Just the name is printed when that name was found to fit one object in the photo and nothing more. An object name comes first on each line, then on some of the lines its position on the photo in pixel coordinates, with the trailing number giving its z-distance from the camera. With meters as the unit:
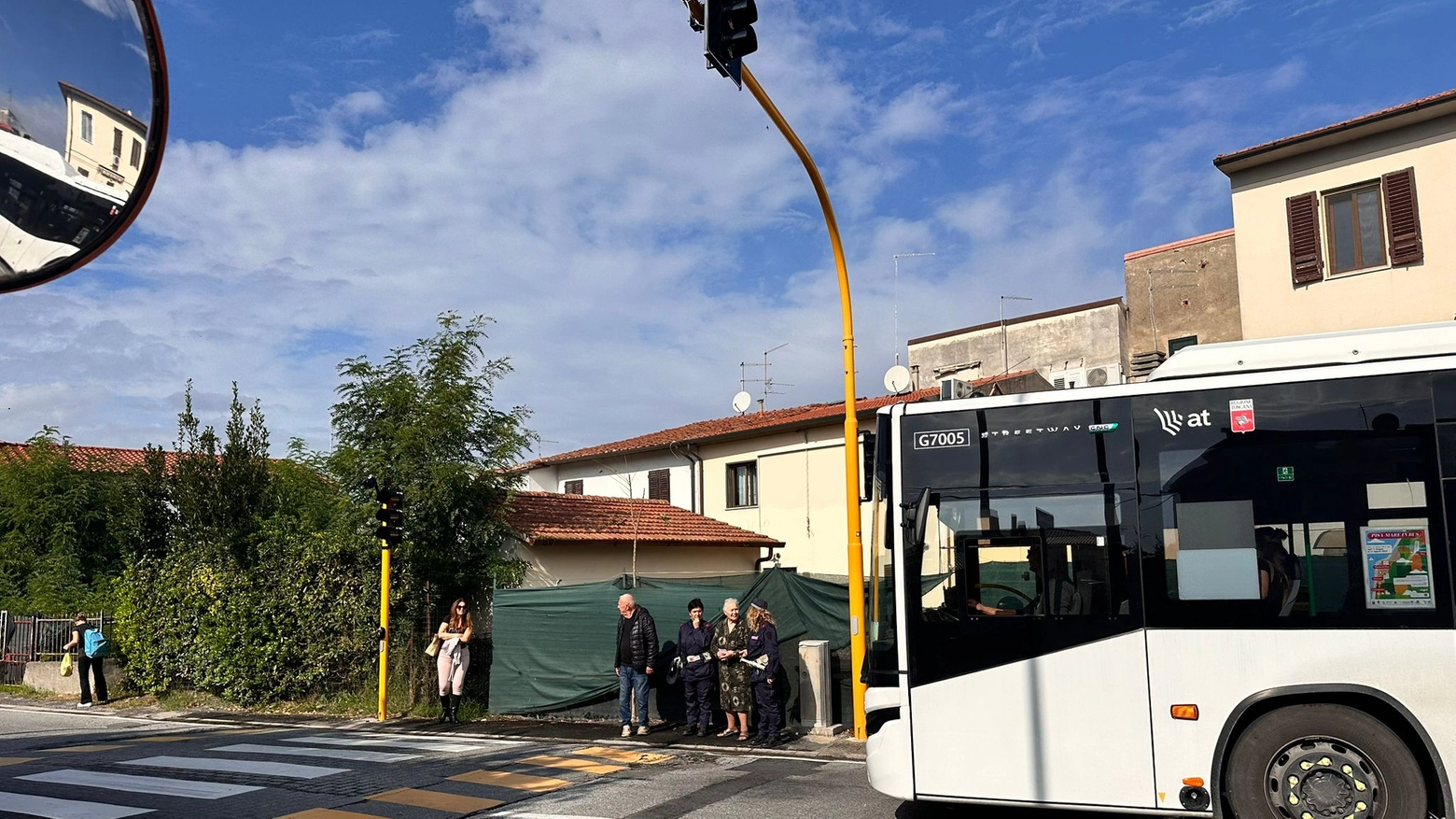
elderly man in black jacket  13.59
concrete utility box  12.70
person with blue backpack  20.19
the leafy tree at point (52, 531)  25.28
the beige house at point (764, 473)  29.16
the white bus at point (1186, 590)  6.79
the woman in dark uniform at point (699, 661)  13.20
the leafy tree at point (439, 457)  17.81
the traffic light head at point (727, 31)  8.33
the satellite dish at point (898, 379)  28.47
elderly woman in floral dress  12.77
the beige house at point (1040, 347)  36.12
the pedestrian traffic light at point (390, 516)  15.68
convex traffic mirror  1.88
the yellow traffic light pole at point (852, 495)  11.38
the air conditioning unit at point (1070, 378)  33.34
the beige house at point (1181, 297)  32.00
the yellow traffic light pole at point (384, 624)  16.05
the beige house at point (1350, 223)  15.68
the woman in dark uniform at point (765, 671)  12.45
